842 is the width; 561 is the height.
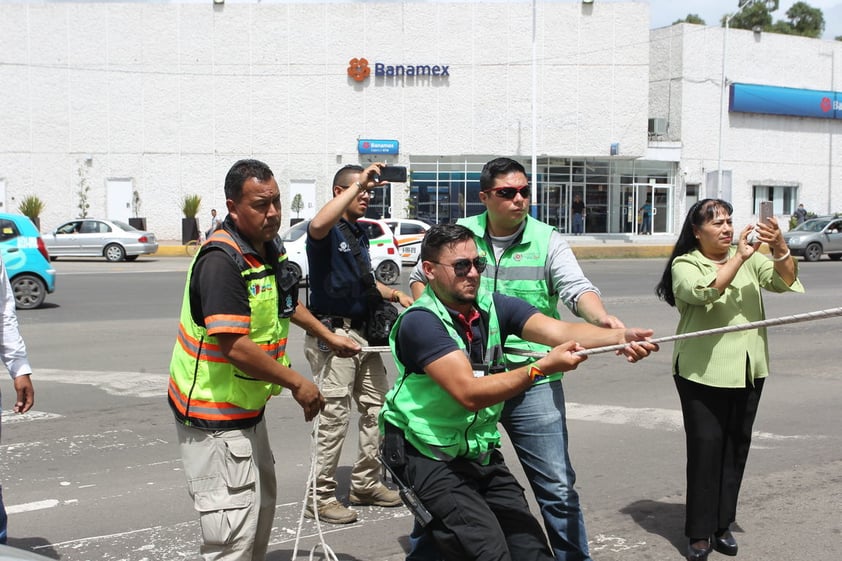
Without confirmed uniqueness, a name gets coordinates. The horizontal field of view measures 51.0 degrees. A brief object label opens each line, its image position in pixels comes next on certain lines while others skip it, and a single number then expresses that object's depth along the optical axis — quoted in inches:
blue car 585.9
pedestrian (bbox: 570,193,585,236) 1647.4
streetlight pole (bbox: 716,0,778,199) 1513.9
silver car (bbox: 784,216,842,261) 1182.3
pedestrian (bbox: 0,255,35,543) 163.2
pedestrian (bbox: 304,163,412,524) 203.9
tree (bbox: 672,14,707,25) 2710.6
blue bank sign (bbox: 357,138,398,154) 1577.3
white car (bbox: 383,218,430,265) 991.6
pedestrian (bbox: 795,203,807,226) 1571.1
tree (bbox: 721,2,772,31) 2069.4
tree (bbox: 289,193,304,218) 1510.8
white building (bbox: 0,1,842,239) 1562.5
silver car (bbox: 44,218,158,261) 1117.7
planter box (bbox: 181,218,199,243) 1478.8
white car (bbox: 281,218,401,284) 784.4
